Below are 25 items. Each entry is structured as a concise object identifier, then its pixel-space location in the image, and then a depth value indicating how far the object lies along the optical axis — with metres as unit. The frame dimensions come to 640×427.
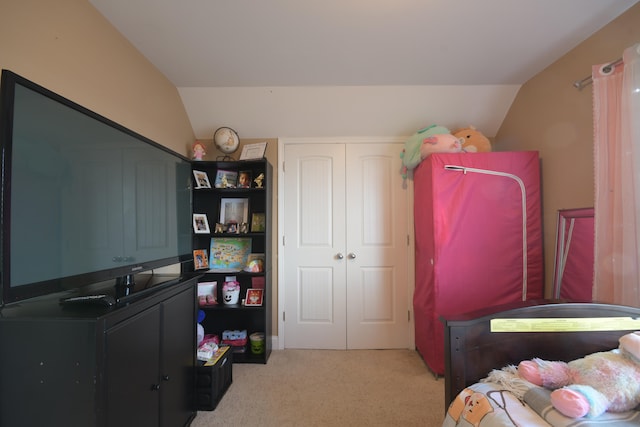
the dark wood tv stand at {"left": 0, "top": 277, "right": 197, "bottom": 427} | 0.90
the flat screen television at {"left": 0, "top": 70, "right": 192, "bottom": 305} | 0.87
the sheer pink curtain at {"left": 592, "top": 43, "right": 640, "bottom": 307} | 1.37
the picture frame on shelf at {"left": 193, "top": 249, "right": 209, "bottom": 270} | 2.36
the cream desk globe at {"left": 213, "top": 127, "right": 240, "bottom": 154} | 2.45
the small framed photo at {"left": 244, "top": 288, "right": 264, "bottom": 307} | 2.42
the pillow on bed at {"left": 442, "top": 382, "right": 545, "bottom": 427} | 0.90
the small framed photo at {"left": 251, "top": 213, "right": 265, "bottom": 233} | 2.51
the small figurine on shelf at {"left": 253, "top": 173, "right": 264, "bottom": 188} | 2.46
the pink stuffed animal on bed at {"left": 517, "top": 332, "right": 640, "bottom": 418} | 0.87
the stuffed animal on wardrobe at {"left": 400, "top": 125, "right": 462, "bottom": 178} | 2.15
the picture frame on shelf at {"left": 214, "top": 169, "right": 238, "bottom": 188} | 2.47
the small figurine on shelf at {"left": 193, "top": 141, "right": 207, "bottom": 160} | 2.41
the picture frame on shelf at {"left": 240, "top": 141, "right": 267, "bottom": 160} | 2.48
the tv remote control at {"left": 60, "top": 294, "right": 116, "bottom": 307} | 1.04
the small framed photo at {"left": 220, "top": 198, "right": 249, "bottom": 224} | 2.57
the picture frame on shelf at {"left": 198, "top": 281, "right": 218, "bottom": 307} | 2.38
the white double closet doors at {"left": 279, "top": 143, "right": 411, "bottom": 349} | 2.61
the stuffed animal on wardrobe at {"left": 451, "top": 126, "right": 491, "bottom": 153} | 2.37
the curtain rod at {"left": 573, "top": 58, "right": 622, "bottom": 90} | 1.72
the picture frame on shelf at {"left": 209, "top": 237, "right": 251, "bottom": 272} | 2.52
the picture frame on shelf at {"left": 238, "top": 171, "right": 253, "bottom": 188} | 2.51
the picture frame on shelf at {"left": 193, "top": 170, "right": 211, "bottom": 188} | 2.36
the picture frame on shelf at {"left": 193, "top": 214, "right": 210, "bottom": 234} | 2.35
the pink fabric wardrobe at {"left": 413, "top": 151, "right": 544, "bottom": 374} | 2.08
